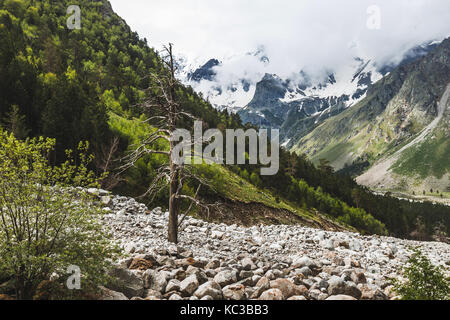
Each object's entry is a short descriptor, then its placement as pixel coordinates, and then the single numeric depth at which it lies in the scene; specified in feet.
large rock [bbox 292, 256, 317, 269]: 38.42
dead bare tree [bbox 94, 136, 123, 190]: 90.07
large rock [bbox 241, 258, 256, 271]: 35.63
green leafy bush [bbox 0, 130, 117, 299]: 23.56
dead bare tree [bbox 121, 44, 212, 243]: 45.09
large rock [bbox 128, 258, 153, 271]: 32.45
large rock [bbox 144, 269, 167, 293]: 28.22
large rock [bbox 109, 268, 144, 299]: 26.86
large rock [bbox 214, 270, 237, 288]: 29.78
